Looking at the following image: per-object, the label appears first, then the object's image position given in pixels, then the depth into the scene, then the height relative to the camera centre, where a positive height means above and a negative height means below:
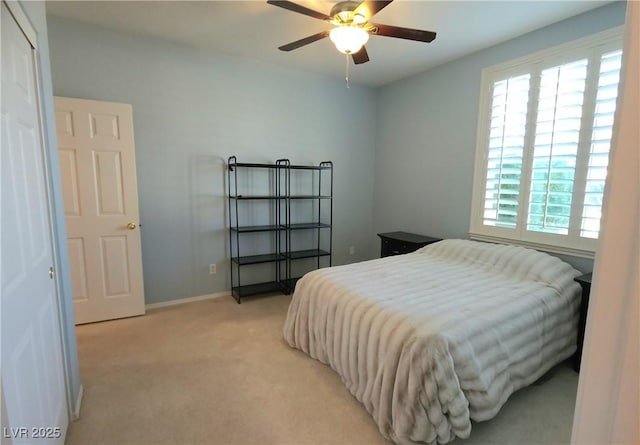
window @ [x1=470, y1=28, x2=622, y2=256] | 2.45 +0.36
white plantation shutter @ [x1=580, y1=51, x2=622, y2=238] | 2.36 +0.36
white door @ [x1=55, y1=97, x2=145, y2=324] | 2.75 -0.23
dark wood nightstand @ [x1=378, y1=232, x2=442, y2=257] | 3.62 -0.67
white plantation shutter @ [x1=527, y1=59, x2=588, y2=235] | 2.57 +0.35
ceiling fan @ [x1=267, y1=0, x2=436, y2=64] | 1.92 +1.04
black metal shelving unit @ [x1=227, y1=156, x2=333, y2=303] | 3.66 -0.48
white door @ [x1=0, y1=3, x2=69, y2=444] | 1.06 -0.36
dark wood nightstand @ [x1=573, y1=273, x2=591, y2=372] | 2.28 -0.89
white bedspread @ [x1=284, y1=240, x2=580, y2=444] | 1.58 -0.87
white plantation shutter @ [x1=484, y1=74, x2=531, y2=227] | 2.94 +0.36
